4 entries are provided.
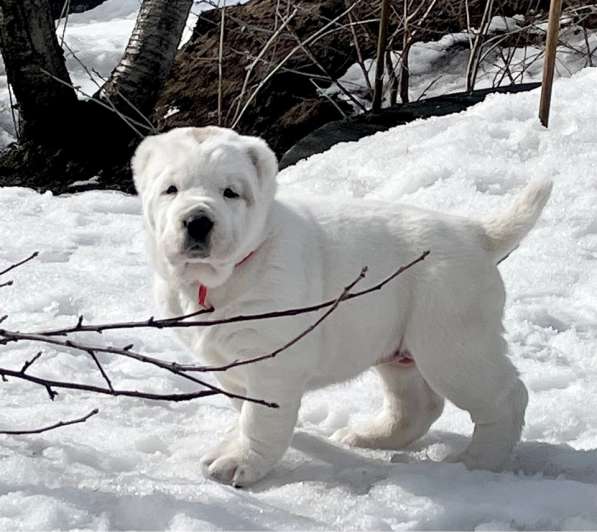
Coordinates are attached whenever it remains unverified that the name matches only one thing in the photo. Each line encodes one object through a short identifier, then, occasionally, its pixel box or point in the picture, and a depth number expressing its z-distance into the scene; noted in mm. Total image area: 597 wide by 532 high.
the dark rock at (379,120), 6785
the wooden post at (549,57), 6062
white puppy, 3152
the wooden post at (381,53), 7027
